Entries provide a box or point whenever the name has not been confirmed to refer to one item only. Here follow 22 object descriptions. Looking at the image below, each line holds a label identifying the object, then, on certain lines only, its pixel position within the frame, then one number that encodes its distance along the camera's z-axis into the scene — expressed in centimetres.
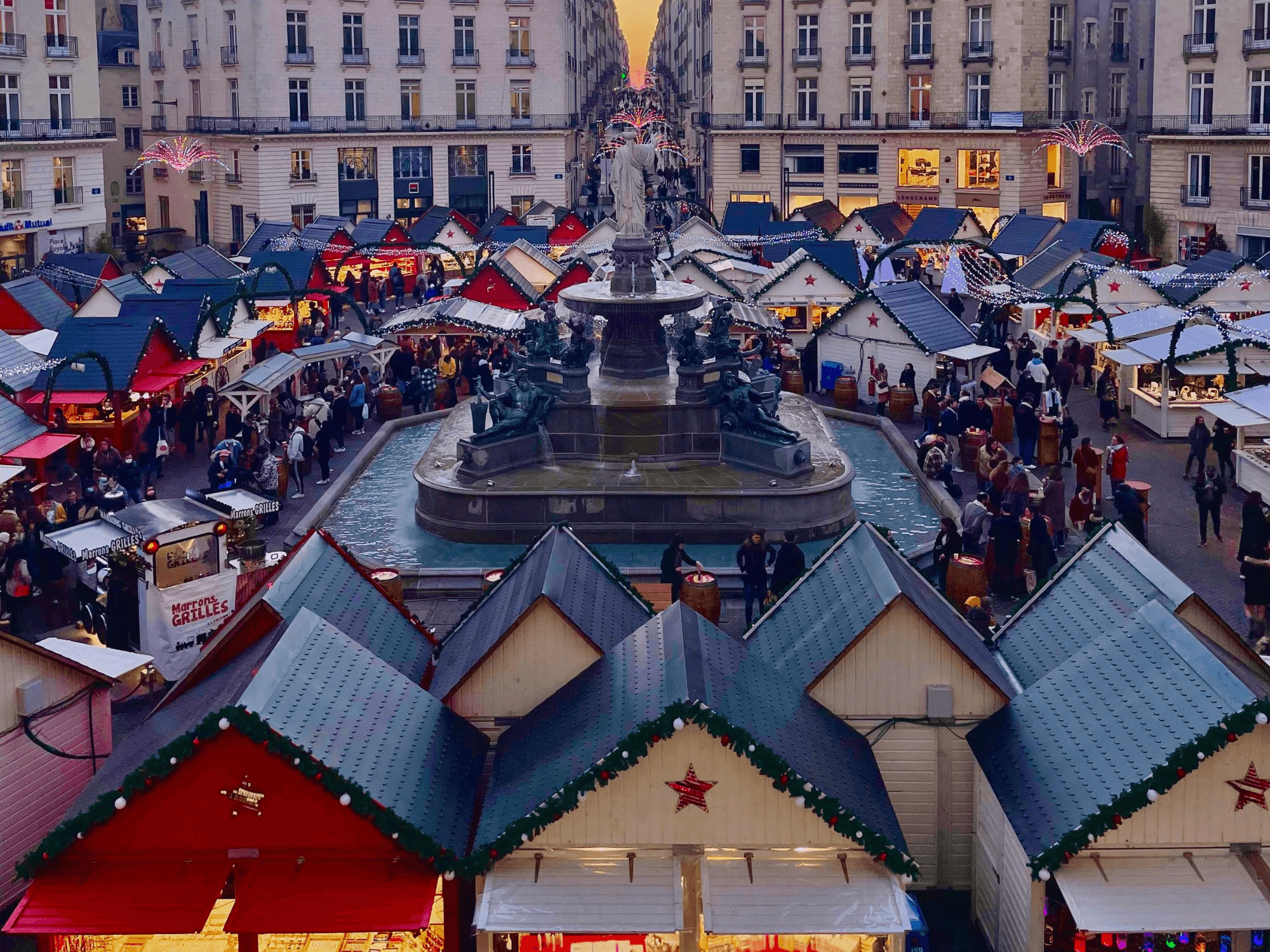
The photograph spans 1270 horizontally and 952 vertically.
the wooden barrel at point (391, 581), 1838
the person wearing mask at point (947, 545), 2131
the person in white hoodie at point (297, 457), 2744
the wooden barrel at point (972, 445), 2781
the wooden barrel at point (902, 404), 3284
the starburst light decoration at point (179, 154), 6059
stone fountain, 2405
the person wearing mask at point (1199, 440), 2745
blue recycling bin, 3556
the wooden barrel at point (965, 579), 1981
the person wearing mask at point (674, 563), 2050
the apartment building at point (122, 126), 7669
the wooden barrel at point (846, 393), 3391
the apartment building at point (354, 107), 7131
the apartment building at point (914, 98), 6969
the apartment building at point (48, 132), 5931
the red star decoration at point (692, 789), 1034
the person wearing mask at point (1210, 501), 2381
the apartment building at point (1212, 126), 5534
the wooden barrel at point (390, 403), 3294
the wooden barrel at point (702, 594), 1891
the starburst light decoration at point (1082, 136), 6022
